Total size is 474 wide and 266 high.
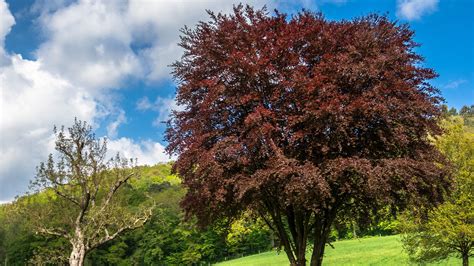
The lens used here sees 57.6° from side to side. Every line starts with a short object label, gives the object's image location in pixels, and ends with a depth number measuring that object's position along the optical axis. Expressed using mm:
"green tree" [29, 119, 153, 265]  21969
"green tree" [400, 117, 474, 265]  20156
